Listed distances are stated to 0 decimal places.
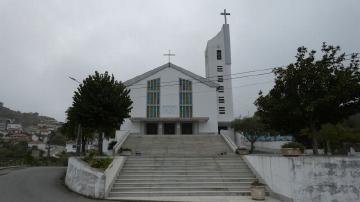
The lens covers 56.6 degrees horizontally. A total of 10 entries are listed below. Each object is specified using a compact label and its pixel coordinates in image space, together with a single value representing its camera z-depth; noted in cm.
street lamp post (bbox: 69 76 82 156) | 2477
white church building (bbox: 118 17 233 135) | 4125
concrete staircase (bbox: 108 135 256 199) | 1449
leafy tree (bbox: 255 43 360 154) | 1445
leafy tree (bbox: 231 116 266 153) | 3446
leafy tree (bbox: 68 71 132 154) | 2092
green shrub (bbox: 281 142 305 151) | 1341
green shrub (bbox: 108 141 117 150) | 2888
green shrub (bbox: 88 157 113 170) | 1541
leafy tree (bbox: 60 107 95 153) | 3282
